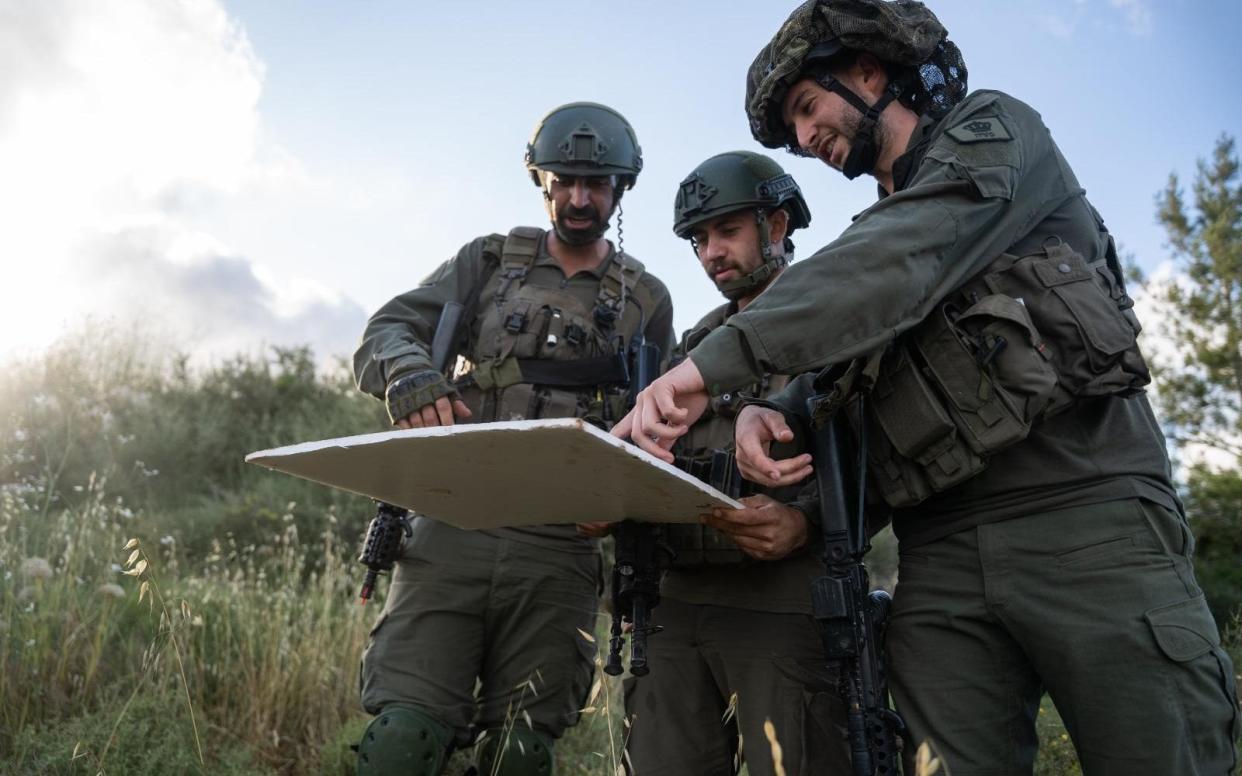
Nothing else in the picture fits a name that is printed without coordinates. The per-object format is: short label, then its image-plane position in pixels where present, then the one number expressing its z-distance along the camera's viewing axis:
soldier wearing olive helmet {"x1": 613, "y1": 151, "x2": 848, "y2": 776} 2.80
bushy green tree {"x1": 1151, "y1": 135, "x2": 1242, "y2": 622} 13.88
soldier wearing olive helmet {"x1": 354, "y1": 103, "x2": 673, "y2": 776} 3.49
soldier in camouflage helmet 2.12
